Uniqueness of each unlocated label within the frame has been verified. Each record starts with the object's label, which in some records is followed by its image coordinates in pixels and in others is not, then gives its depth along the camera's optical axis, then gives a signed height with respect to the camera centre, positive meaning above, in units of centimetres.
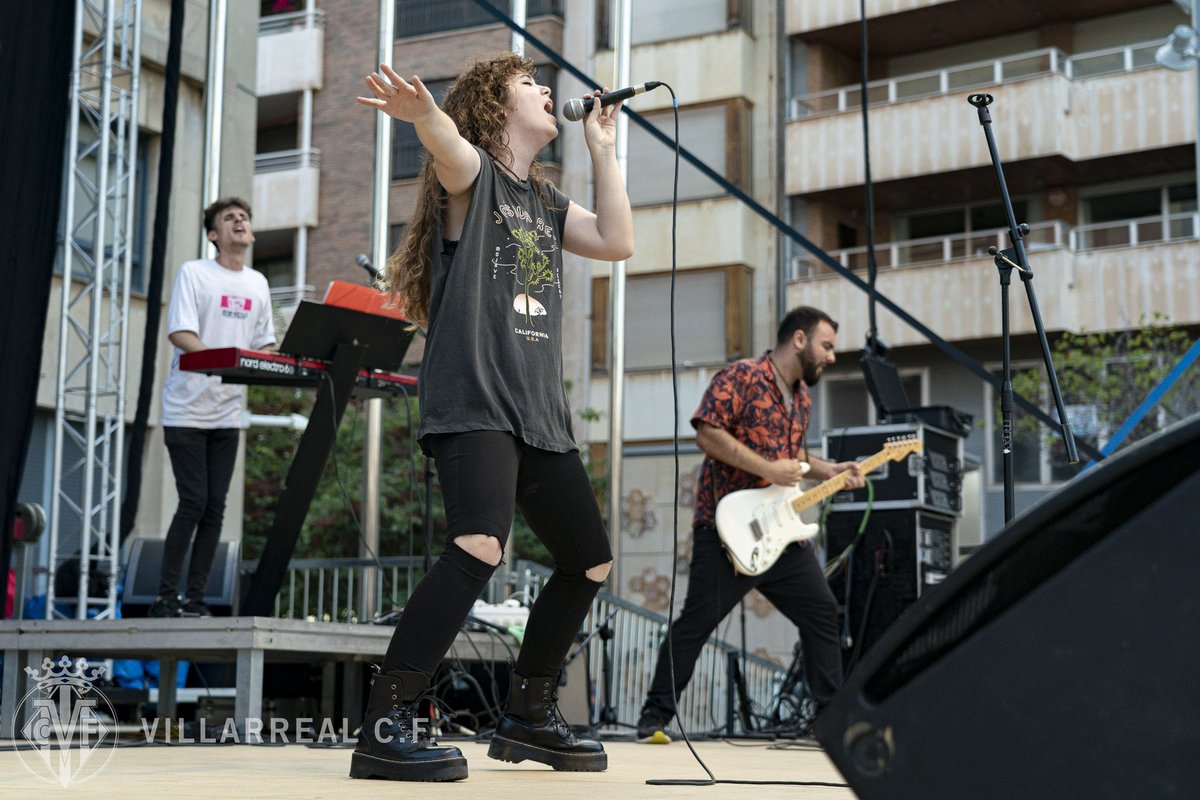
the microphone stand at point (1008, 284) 386 +62
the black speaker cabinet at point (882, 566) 686 -35
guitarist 570 +6
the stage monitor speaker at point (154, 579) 761 -50
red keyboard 495 +45
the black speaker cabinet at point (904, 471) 699 +13
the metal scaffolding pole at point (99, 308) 754 +104
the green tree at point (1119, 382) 1666 +146
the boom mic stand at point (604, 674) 656 -90
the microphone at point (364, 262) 586 +101
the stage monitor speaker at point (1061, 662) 109 -14
